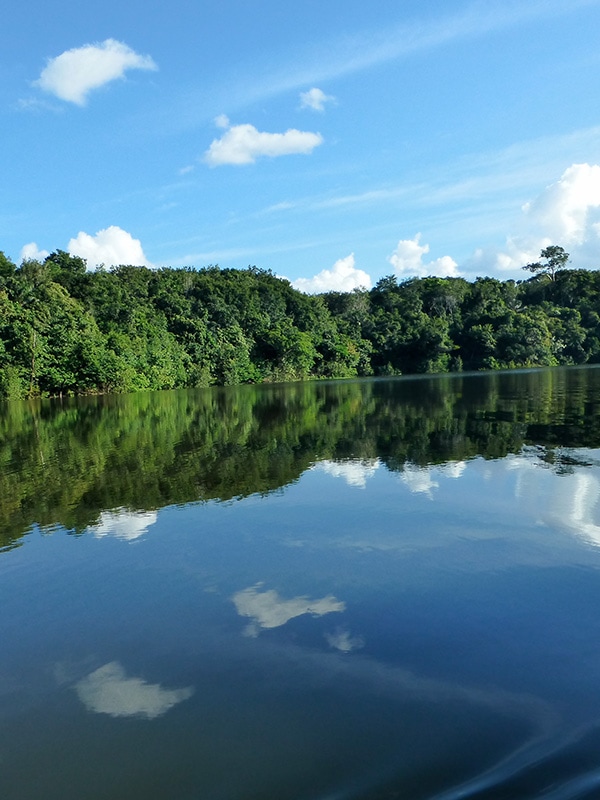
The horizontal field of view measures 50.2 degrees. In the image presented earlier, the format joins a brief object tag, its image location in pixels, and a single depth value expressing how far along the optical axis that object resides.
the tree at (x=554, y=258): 108.38
